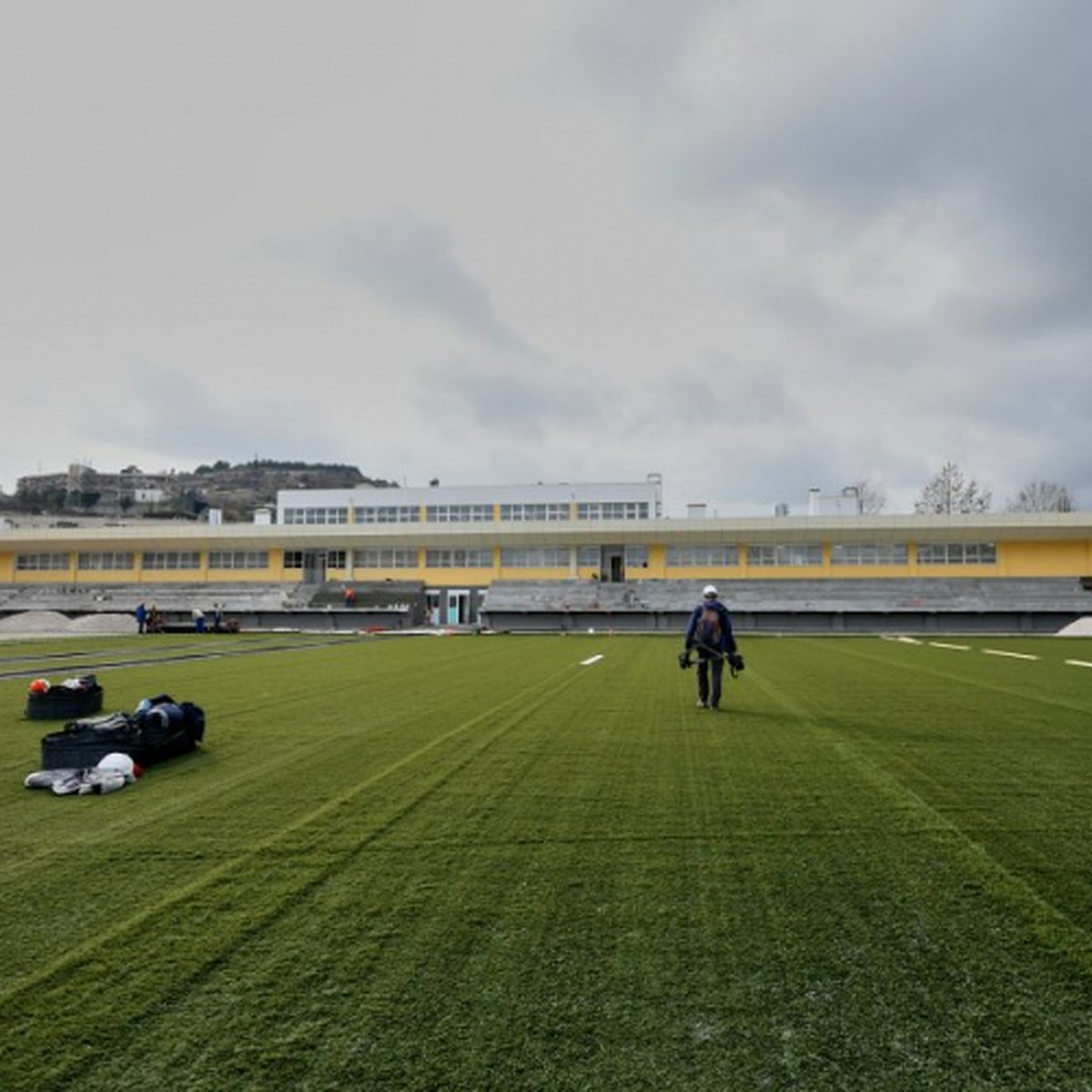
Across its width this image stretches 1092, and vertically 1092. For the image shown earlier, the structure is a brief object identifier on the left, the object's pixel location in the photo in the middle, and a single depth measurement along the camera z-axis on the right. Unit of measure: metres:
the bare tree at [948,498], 70.12
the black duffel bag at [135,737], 7.10
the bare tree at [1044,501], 72.50
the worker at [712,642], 11.41
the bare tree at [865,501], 78.94
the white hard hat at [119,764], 6.88
